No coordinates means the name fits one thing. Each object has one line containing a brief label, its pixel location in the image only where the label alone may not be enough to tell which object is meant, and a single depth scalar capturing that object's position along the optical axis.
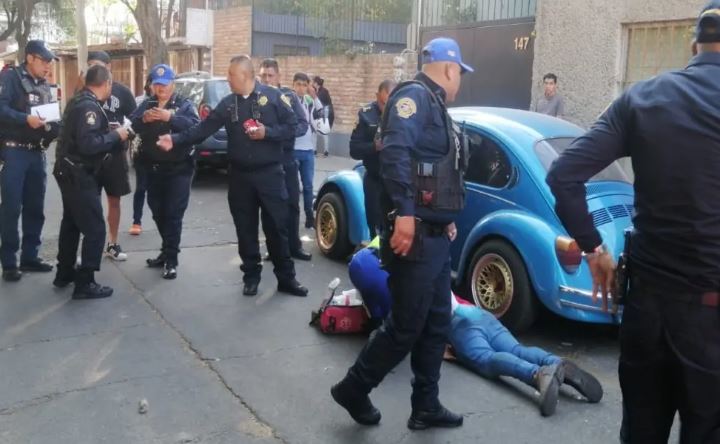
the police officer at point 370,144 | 6.36
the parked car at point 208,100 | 12.21
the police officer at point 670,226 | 2.46
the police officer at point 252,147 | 5.93
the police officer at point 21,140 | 6.27
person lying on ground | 4.09
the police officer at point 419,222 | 3.46
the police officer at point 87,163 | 5.82
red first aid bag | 5.16
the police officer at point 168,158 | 6.60
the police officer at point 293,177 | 7.20
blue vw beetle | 5.01
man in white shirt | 8.24
